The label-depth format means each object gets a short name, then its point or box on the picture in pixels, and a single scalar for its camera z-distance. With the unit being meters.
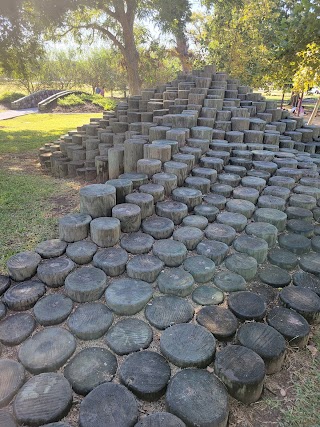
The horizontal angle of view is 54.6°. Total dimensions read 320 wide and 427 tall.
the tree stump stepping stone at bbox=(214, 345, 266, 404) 1.60
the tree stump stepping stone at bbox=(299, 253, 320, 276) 2.52
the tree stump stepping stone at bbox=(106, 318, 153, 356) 1.85
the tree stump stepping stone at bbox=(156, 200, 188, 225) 2.98
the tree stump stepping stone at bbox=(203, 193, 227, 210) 3.24
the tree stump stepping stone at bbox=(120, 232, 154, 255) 2.59
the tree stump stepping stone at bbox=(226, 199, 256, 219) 3.11
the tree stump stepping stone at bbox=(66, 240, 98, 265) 2.49
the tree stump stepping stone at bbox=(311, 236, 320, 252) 2.75
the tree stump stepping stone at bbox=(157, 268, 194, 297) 2.25
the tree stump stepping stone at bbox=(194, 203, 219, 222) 3.06
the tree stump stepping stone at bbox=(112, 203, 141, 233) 2.77
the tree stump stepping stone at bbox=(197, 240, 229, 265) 2.56
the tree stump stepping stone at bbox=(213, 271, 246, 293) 2.32
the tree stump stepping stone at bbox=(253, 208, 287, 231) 2.97
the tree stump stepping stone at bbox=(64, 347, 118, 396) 1.62
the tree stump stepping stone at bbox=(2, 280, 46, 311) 2.16
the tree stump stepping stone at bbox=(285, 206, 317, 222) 3.09
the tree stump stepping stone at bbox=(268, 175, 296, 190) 3.59
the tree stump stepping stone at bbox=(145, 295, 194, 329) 2.01
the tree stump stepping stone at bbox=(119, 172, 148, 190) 3.28
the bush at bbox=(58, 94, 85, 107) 19.33
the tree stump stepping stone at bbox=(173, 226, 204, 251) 2.70
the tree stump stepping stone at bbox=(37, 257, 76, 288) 2.33
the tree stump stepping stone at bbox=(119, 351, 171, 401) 1.59
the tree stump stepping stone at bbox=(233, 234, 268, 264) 2.62
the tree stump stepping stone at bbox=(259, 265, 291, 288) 2.40
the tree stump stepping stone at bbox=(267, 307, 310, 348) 1.95
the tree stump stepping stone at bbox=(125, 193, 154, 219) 2.95
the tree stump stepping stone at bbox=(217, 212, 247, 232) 2.93
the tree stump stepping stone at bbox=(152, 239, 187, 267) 2.49
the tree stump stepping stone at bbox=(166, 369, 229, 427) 1.45
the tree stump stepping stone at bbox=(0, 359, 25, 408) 1.55
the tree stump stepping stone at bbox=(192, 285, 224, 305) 2.19
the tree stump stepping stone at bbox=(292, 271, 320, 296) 2.37
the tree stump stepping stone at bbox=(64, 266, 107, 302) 2.19
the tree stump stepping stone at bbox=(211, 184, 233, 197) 3.42
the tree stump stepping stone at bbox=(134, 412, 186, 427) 1.41
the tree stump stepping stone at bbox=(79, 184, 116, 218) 2.83
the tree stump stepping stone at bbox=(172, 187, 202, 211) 3.18
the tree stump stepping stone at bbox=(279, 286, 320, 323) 2.13
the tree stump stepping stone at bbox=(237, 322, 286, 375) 1.78
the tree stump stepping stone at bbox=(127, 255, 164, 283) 2.36
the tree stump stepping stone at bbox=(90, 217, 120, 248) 2.61
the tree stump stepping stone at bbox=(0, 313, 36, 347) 1.90
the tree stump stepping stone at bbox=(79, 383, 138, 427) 1.43
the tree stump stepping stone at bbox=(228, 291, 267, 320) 2.06
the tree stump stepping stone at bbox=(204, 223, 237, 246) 2.76
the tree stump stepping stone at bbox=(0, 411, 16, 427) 1.42
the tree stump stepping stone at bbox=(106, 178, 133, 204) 3.09
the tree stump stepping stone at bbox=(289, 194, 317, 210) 3.27
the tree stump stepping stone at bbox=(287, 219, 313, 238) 2.91
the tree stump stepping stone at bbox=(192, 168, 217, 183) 3.59
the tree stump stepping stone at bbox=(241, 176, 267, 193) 3.50
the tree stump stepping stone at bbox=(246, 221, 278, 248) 2.79
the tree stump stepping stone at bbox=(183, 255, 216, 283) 2.39
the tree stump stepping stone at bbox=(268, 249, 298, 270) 2.58
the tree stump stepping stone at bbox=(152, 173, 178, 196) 3.30
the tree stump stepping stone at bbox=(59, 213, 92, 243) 2.69
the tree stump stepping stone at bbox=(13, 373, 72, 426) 1.46
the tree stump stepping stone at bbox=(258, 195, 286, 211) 3.20
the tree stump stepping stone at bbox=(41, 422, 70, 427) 1.42
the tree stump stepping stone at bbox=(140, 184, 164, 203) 3.14
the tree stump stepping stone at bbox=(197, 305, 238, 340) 1.92
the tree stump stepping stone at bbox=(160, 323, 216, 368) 1.74
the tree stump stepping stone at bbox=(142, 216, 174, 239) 2.76
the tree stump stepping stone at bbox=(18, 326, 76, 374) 1.73
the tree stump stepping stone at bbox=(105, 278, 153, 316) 2.10
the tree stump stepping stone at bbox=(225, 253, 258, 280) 2.46
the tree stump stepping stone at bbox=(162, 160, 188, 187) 3.45
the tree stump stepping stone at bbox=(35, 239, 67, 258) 2.57
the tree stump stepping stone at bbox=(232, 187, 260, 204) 3.31
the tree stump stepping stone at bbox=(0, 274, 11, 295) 2.31
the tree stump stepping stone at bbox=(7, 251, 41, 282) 2.41
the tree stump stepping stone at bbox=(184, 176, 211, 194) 3.43
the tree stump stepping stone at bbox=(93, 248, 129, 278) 2.40
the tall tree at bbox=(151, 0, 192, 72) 9.65
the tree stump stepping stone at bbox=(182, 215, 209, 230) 2.91
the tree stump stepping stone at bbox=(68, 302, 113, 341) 1.93
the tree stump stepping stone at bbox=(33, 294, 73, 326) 2.03
